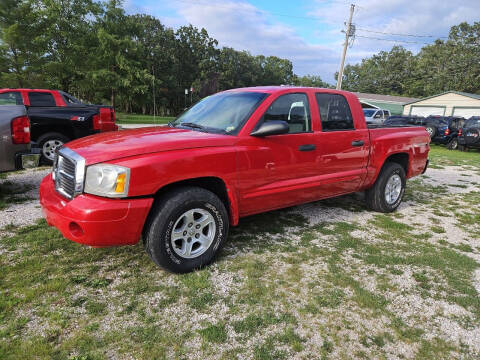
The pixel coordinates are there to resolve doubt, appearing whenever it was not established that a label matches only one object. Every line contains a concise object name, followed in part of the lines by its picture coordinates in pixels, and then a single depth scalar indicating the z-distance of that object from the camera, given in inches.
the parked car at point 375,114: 881.8
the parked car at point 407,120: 703.7
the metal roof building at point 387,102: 1696.6
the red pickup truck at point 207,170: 99.2
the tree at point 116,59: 975.6
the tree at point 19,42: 722.2
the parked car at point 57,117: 271.9
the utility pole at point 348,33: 940.1
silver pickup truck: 164.4
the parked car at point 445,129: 663.6
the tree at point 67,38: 803.4
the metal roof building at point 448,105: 1228.5
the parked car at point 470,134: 584.0
